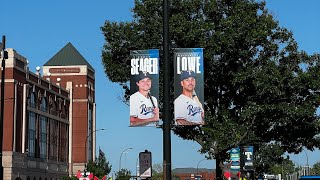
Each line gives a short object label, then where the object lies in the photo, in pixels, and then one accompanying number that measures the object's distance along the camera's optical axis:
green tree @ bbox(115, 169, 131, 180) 94.11
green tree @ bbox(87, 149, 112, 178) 80.50
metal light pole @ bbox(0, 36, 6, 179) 34.31
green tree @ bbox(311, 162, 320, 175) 154.25
